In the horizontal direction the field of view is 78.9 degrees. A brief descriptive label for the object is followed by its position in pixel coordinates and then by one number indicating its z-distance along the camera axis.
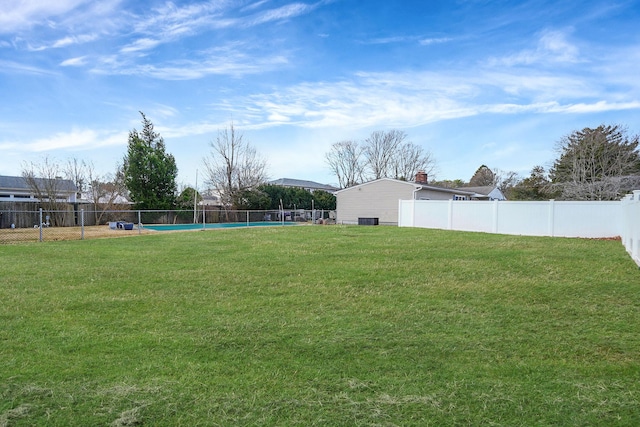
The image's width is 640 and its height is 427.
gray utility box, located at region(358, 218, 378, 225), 24.53
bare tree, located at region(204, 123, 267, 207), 33.03
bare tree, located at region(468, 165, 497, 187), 53.75
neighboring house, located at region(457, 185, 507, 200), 35.38
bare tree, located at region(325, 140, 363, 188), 44.78
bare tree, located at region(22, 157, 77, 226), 23.53
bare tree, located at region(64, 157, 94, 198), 29.45
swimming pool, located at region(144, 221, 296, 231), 24.40
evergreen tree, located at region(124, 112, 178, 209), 27.84
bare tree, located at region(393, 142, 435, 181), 43.28
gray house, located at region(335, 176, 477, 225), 25.50
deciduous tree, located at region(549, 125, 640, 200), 23.26
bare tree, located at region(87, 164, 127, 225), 26.54
